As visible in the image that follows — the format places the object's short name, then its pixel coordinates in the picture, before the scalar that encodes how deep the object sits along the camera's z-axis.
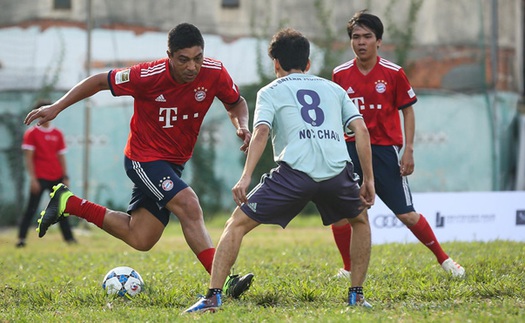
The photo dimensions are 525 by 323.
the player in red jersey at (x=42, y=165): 25.86
